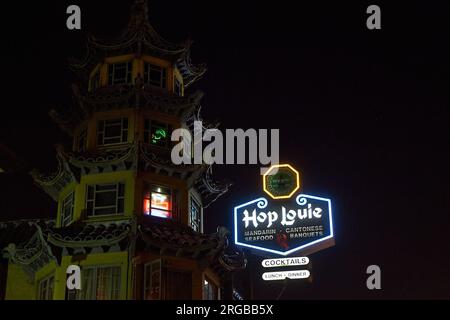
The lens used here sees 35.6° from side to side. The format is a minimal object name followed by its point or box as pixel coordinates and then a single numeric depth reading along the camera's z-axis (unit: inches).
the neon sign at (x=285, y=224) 1155.9
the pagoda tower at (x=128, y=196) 1196.5
